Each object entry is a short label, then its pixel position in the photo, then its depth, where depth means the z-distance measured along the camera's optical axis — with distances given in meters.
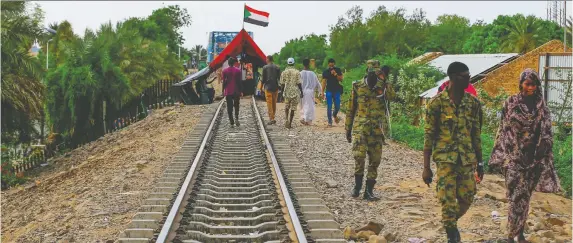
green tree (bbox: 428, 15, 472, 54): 67.56
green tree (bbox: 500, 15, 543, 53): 54.25
